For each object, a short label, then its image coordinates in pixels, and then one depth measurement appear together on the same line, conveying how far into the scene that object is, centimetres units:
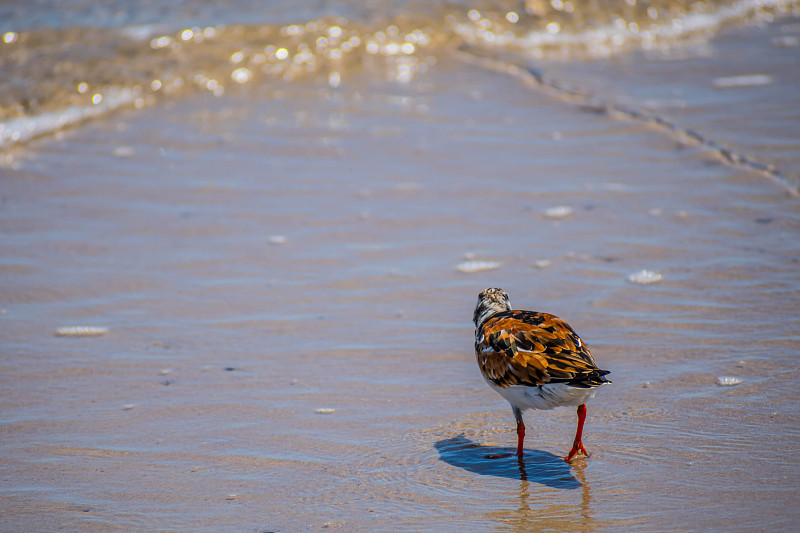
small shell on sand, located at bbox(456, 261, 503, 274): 1236
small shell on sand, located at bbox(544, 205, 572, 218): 1384
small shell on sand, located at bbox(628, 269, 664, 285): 1173
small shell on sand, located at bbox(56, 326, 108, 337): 1090
